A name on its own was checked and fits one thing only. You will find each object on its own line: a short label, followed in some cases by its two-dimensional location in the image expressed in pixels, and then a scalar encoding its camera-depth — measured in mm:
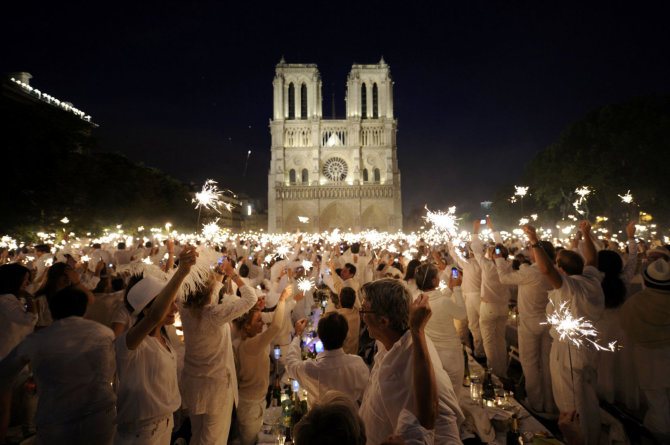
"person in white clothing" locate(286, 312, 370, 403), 2443
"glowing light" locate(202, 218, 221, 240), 7867
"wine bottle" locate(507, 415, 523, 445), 2846
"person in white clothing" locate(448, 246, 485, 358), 6516
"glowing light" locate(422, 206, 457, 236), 6648
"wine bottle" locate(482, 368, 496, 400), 3697
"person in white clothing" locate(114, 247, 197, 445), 2385
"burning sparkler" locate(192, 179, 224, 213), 5291
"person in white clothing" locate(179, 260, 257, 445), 2961
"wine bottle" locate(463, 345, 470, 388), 4100
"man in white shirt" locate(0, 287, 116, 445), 2498
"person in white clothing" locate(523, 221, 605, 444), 3467
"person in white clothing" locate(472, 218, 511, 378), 5887
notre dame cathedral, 54125
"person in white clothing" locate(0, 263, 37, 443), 3475
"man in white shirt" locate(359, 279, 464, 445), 1668
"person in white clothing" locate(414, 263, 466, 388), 3879
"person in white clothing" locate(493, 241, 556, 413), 4648
